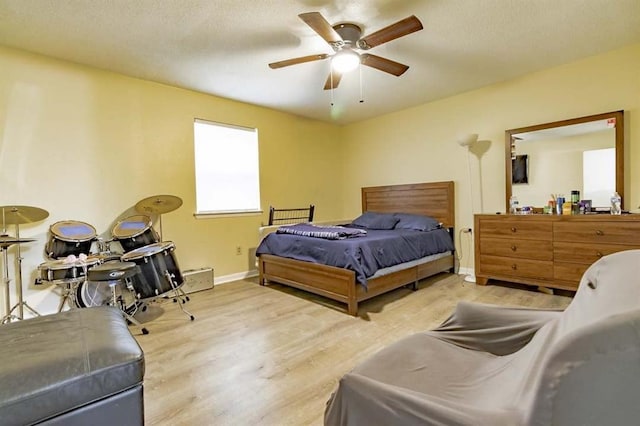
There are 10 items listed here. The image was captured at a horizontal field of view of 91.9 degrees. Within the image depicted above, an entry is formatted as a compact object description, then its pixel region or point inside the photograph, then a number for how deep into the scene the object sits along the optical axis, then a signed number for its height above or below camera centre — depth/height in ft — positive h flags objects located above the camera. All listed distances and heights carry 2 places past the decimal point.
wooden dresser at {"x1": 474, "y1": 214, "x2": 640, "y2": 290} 9.64 -1.51
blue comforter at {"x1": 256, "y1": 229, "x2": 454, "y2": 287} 9.76 -1.54
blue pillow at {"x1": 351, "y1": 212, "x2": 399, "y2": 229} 14.71 -0.78
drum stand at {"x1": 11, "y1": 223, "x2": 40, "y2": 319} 8.84 -2.25
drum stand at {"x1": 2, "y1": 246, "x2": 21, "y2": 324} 8.61 -2.15
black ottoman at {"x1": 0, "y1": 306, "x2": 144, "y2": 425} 3.32 -1.88
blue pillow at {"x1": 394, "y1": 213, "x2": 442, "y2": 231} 13.55 -0.83
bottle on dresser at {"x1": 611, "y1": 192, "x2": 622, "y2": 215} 9.94 -0.16
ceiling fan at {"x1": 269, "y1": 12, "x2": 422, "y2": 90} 6.87 +4.06
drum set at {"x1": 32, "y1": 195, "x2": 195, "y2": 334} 8.21 -1.51
